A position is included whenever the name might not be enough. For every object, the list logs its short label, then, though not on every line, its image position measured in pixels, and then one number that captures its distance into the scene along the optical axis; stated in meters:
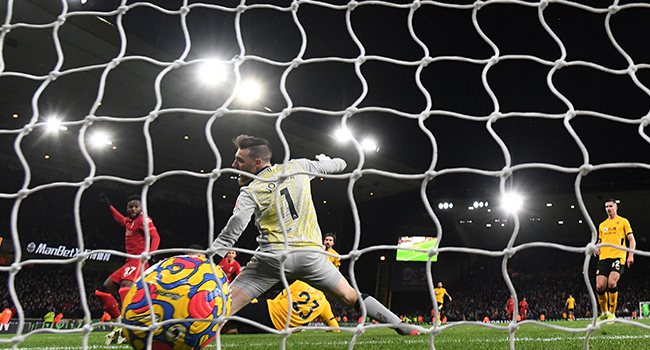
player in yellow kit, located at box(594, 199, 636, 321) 6.24
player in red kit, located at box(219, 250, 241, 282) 8.56
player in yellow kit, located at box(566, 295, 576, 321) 19.63
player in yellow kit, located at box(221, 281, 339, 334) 5.18
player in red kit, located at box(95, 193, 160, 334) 5.39
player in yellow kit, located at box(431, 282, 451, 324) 15.16
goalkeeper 2.93
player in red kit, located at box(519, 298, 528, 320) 18.97
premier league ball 2.12
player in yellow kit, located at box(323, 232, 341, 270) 6.71
